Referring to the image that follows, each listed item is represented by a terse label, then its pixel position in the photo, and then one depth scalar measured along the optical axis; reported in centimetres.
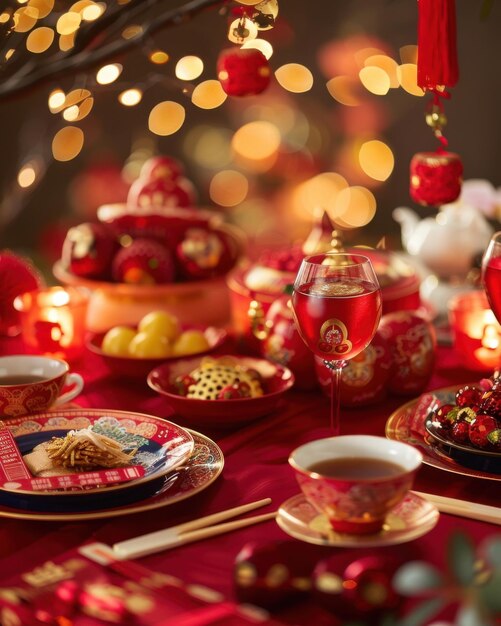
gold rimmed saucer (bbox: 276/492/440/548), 102
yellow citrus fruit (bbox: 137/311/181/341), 148
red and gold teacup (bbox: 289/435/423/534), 101
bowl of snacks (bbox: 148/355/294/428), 129
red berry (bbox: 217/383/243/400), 130
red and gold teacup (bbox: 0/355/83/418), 128
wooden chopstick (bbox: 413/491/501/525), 110
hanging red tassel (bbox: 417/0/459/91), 132
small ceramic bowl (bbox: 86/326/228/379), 143
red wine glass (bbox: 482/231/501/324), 124
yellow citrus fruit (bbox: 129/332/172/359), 146
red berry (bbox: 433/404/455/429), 120
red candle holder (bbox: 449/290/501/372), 145
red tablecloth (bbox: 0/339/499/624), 105
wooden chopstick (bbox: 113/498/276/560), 105
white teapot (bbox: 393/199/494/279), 166
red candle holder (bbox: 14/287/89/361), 151
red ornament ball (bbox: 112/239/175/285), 163
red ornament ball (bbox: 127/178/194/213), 181
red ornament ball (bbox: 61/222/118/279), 164
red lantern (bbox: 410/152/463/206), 141
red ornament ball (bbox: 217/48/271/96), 141
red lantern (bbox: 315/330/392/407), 136
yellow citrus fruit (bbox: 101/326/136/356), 148
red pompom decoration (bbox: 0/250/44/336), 156
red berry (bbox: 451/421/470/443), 118
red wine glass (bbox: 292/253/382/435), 120
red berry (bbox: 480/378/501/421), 118
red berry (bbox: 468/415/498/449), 116
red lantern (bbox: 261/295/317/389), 141
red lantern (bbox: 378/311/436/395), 139
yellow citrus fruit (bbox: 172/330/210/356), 147
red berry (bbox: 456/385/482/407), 122
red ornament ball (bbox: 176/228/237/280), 166
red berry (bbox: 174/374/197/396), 134
